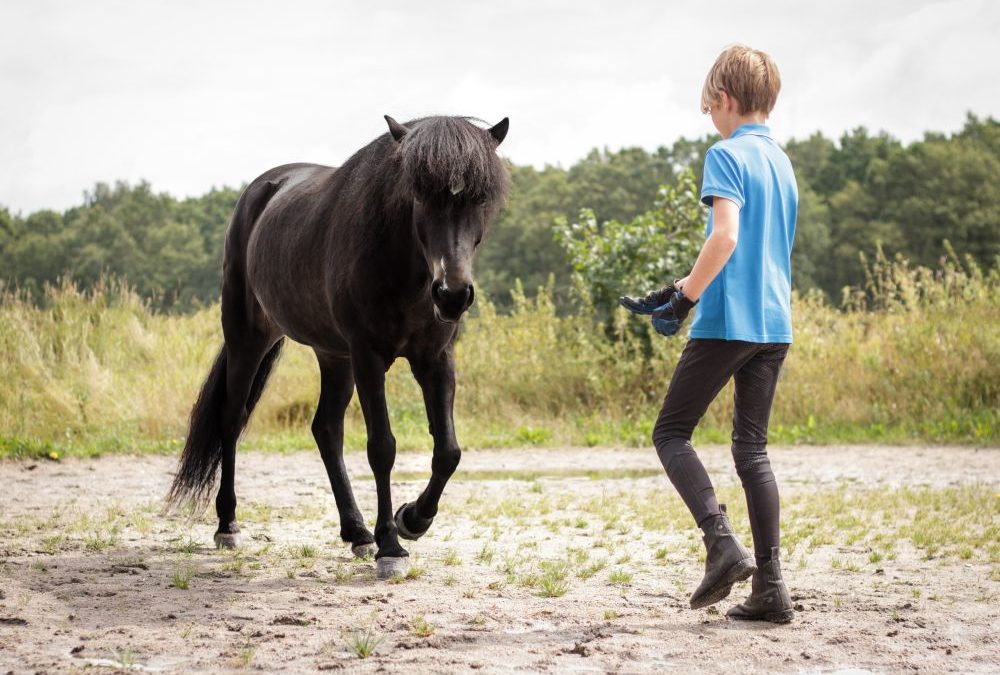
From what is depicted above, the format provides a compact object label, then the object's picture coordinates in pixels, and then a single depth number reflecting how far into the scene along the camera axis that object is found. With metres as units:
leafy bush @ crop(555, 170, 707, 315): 13.64
